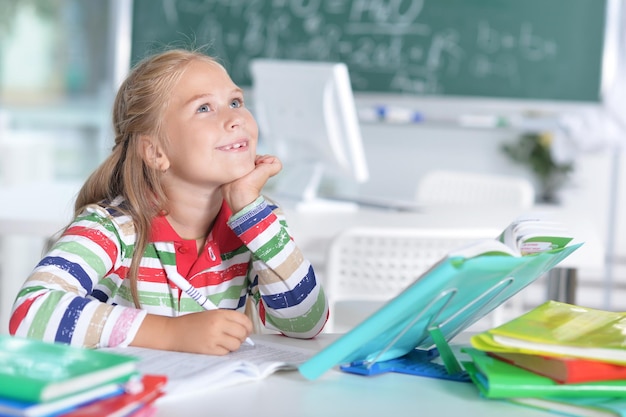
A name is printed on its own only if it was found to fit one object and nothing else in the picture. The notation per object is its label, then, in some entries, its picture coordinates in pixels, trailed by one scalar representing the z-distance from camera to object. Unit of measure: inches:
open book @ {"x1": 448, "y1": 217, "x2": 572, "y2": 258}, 63.0
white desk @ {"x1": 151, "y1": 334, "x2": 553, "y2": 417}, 58.4
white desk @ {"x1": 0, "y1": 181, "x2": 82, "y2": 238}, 105.6
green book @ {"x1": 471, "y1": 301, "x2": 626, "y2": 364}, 60.6
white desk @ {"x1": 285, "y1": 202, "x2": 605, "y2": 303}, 104.5
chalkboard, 187.6
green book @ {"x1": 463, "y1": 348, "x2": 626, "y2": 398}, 60.2
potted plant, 188.6
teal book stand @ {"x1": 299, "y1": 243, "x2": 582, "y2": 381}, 58.4
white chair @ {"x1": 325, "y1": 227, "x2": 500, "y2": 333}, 100.7
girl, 74.7
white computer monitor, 121.2
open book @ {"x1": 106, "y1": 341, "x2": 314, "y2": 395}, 60.4
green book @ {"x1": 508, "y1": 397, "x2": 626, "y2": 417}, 59.4
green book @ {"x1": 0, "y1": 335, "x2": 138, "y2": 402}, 53.5
